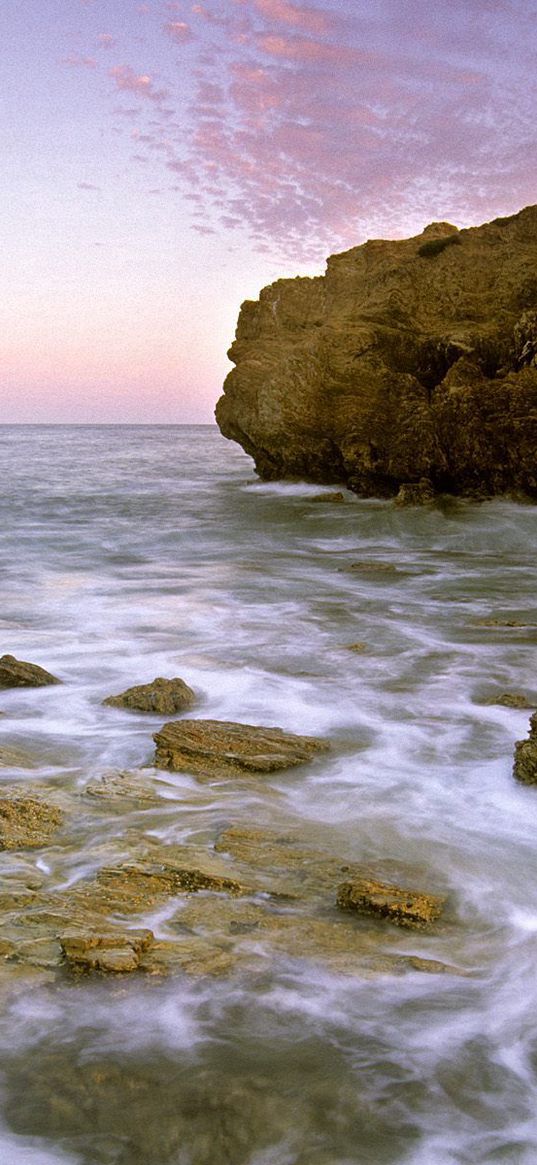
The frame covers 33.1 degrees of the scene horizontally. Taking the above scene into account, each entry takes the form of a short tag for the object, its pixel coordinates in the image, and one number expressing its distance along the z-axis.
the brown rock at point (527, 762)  5.69
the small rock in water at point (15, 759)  6.02
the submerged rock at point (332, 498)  23.33
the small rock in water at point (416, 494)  21.03
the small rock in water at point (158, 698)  7.17
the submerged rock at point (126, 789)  5.39
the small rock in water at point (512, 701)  7.36
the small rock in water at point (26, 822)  4.69
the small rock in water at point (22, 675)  7.86
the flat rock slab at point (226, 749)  5.88
